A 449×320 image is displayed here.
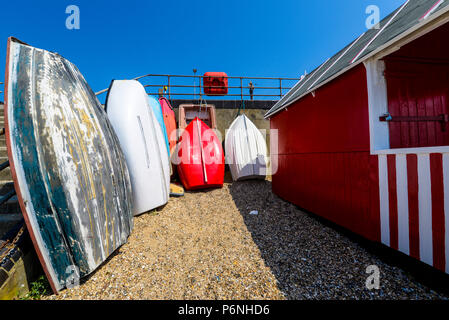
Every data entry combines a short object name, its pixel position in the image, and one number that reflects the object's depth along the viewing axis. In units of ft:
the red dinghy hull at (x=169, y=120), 21.43
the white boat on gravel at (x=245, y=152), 21.08
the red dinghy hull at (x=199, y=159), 17.71
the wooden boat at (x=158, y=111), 17.58
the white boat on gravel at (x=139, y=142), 11.45
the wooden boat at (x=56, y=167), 5.90
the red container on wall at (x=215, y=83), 31.58
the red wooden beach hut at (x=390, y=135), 6.38
